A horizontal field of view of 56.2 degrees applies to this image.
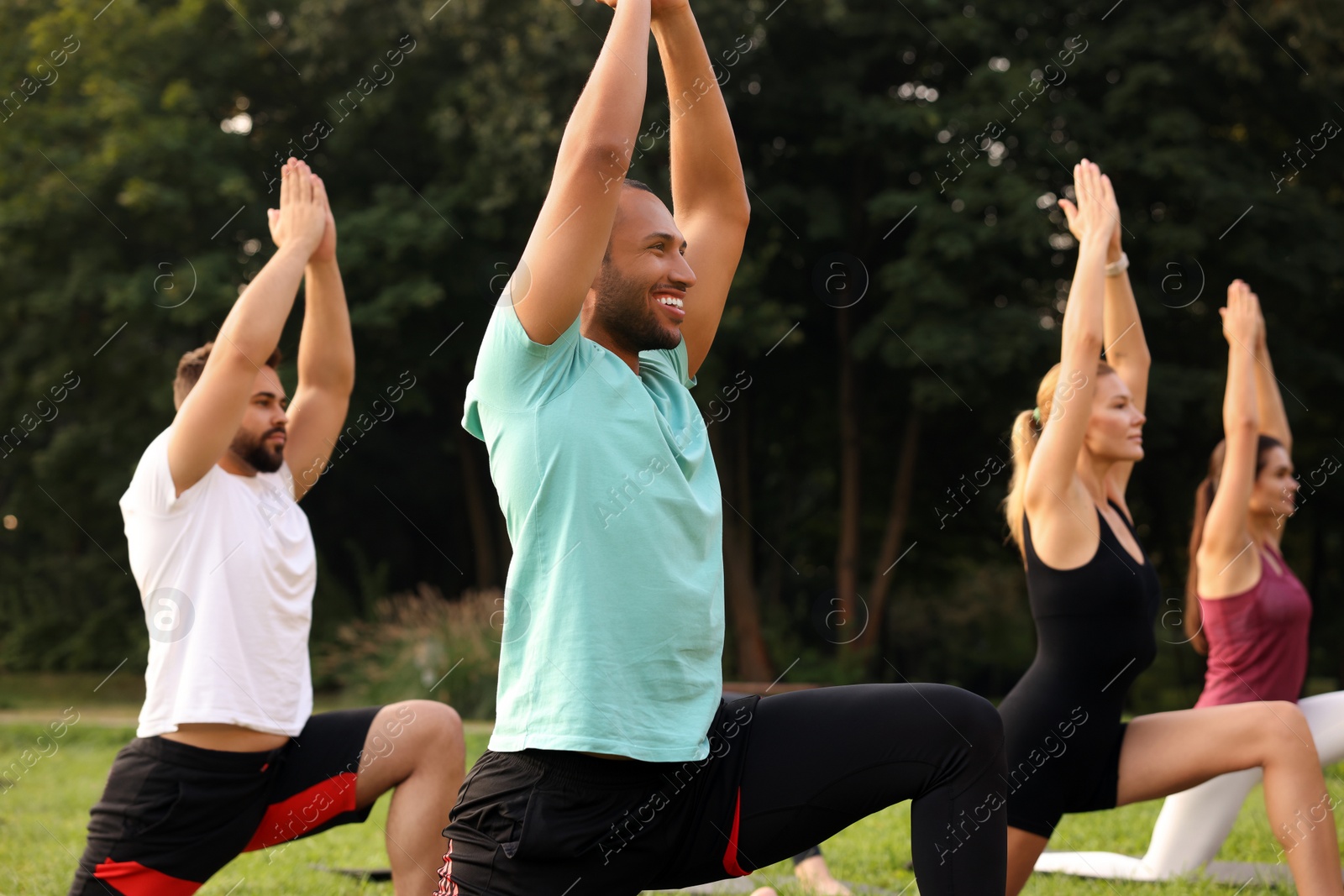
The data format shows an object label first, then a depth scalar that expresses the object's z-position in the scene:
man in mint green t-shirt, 2.22
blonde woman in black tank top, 3.57
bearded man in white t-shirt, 3.36
